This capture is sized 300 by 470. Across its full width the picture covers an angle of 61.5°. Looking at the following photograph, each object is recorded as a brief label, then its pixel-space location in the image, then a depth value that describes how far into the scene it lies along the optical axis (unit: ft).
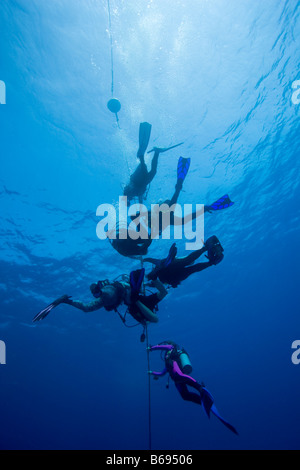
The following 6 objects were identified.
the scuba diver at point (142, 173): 23.57
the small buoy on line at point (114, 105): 25.24
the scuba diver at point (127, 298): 17.69
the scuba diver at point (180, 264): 18.15
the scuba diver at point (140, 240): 22.26
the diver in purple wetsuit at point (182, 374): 15.67
